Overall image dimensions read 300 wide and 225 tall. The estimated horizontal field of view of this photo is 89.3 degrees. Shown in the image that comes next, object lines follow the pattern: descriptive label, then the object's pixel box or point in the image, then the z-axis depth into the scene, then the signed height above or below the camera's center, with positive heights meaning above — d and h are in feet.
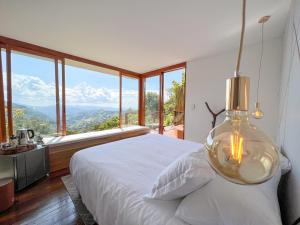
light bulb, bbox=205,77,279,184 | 1.25 -0.36
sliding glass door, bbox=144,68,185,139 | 13.01 +0.44
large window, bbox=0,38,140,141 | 8.52 +1.01
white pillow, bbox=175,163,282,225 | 2.34 -1.65
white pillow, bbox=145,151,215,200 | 2.88 -1.42
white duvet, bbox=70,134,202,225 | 3.21 -2.06
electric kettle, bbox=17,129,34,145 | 7.55 -1.51
